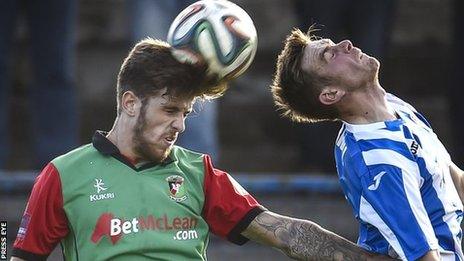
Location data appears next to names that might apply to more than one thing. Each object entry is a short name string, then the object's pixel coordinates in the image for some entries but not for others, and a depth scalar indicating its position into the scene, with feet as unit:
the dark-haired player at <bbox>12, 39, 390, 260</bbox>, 36.70
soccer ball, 37.22
